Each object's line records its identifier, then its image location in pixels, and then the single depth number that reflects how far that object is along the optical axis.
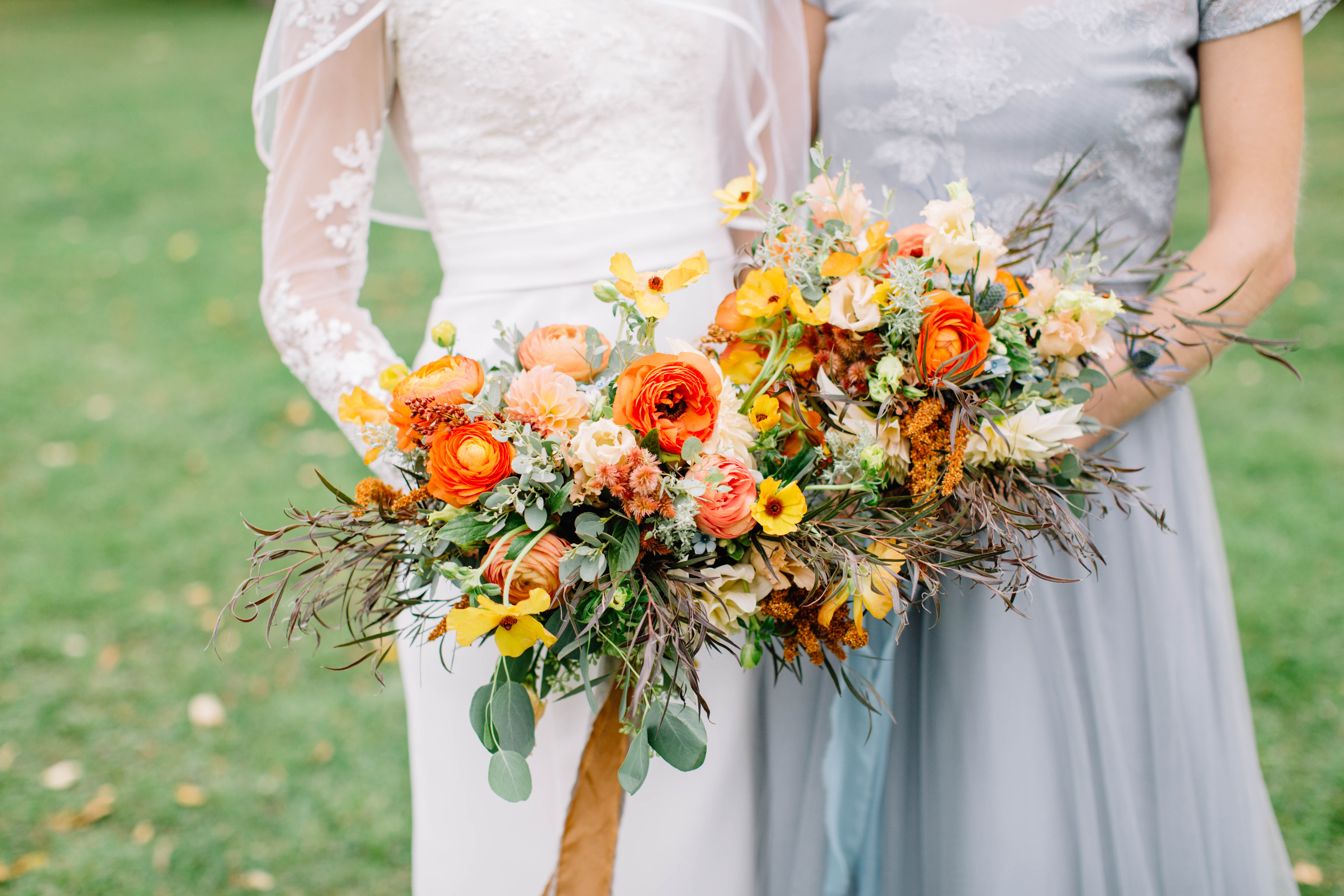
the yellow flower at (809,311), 1.31
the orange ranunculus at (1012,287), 1.38
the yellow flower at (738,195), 1.42
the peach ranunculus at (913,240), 1.38
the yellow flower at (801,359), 1.38
